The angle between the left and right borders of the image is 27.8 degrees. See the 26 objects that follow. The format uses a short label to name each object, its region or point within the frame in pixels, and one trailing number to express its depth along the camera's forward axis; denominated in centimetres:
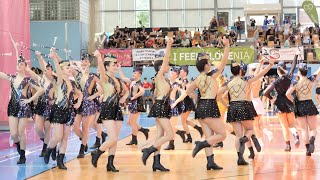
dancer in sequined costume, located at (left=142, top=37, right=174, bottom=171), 1027
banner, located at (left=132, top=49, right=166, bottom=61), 3266
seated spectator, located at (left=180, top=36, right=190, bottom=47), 3350
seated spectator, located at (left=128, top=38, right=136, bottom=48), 3406
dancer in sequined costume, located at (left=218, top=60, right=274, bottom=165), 1098
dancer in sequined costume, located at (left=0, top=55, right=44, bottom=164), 1164
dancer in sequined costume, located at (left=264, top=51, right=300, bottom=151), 1276
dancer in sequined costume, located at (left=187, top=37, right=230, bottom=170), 1015
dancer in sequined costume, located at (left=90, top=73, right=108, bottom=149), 1321
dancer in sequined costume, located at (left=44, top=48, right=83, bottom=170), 1073
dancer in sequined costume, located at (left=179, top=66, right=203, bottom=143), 1474
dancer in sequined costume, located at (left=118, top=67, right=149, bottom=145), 1481
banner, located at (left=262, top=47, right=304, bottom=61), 3190
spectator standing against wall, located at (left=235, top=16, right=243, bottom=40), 3556
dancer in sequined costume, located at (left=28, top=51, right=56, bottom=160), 1164
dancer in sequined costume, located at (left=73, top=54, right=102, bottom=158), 1254
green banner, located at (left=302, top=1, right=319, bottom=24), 3497
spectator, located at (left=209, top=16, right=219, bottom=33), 3573
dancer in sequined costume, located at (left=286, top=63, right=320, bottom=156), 1218
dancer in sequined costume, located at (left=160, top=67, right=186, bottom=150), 1368
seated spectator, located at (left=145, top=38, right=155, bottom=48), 3378
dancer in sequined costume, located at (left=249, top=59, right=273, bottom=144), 1287
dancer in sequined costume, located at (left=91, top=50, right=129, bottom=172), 1035
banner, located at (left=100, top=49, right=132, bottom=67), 3290
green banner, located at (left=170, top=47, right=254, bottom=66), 3203
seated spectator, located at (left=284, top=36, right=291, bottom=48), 3244
